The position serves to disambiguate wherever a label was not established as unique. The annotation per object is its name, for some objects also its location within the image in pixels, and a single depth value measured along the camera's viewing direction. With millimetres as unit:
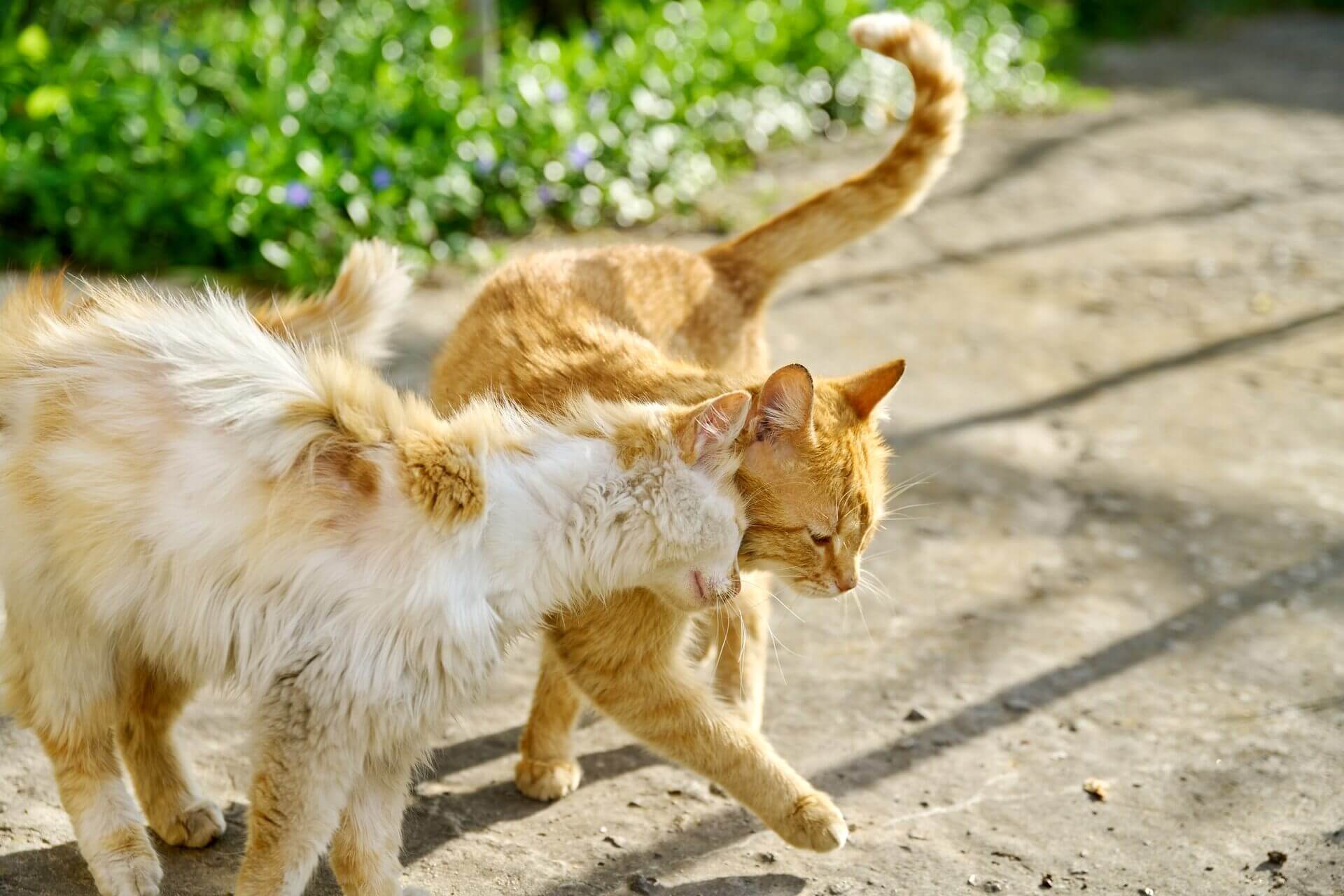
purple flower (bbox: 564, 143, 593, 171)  6555
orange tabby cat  2854
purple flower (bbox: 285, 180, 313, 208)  5531
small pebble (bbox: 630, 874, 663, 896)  2881
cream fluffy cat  2445
